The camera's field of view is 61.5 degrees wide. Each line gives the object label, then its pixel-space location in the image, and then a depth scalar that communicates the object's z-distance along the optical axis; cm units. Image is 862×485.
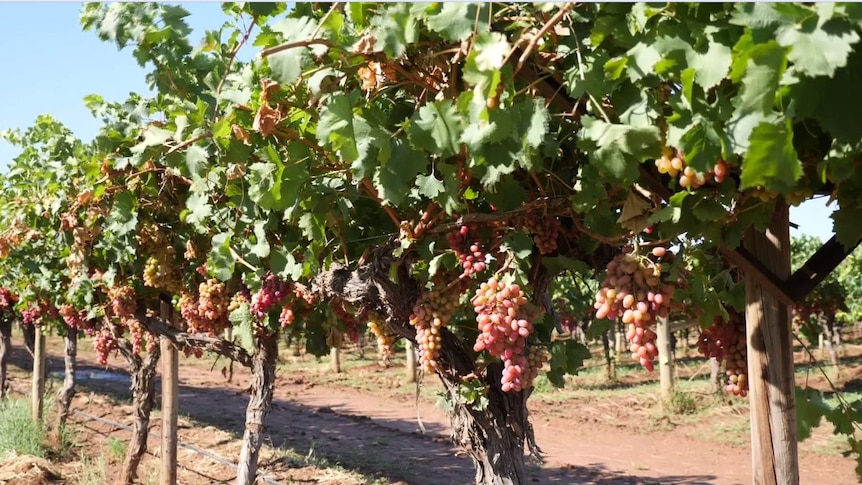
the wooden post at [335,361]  2266
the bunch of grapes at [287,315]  424
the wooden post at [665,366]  1400
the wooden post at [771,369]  206
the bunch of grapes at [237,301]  487
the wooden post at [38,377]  1120
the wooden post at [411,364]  1956
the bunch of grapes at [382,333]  367
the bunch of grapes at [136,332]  727
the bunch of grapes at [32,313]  1041
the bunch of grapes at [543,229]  259
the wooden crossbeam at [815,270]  205
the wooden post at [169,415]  693
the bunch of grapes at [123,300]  650
